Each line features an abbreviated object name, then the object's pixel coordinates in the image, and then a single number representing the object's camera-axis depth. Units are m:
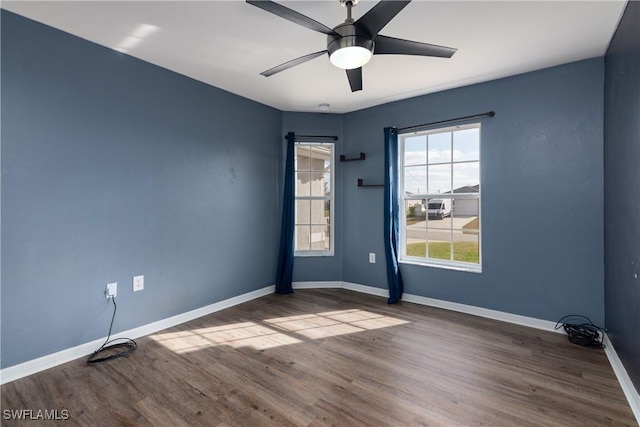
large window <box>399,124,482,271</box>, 3.38
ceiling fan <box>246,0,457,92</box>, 1.54
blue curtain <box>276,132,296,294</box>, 4.03
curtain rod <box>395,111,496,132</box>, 3.11
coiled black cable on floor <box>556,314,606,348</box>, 2.52
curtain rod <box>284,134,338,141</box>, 4.16
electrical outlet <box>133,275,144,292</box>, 2.70
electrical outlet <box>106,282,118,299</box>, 2.52
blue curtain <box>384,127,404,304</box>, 3.70
